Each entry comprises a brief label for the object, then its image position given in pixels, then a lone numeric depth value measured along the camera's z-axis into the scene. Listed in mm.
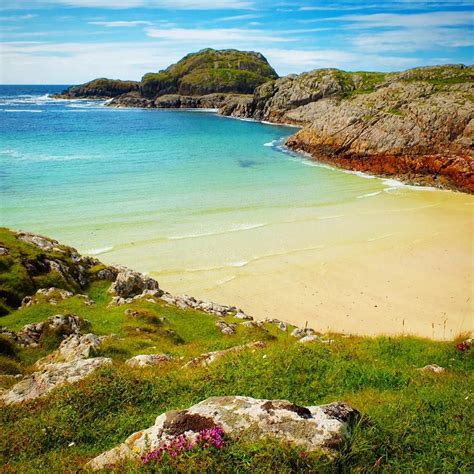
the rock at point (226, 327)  19981
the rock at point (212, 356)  13366
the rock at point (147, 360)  13797
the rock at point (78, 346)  14391
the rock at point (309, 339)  16112
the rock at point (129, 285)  23047
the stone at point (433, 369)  12945
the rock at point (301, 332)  20453
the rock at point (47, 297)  19281
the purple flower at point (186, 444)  7309
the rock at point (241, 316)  23070
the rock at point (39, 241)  23219
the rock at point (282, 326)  22136
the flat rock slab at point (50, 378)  11327
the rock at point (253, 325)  20641
